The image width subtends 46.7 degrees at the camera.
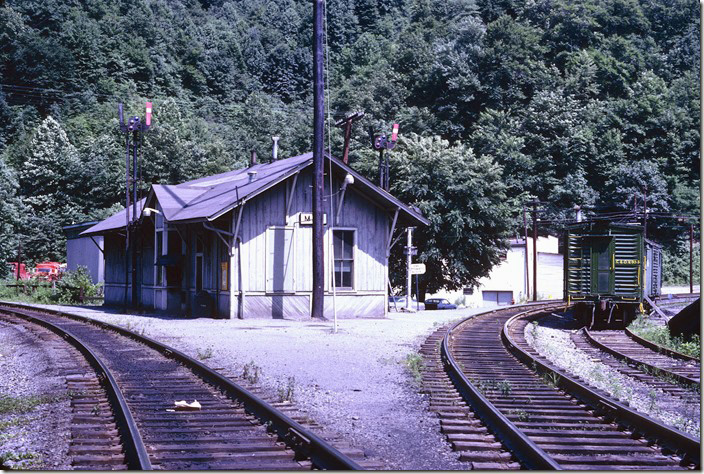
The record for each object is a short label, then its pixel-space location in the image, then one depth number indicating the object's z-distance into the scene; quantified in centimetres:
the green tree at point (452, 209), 3834
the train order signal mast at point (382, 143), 2848
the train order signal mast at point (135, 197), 2819
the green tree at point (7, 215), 4503
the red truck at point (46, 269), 4881
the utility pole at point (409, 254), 2867
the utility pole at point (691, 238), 5563
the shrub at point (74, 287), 3738
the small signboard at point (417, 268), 2848
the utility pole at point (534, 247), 4384
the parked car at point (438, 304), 4284
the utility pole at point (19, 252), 5681
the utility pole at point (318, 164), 2242
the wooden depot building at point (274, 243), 2366
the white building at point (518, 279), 5619
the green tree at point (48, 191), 6450
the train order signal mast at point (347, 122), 2638
